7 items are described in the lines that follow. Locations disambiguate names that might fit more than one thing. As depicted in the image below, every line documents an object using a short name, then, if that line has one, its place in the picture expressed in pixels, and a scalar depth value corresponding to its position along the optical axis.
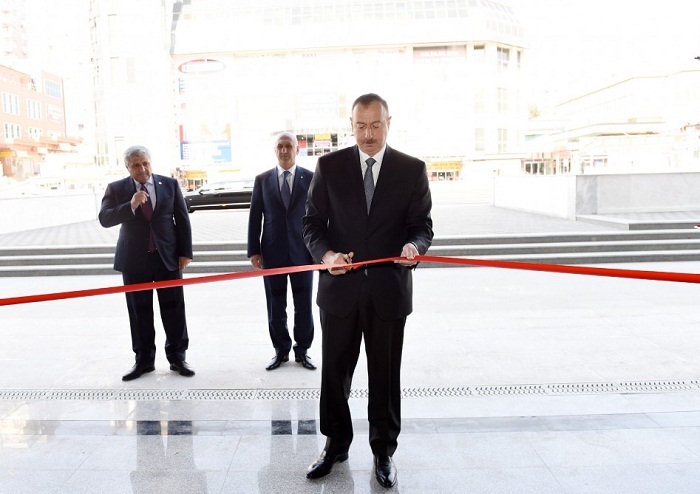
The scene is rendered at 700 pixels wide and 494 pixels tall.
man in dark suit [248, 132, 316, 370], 4.37
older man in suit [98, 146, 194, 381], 4.14
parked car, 21.75
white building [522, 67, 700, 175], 31.32
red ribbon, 2.58
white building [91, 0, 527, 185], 55.06
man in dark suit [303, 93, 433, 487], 2.65
